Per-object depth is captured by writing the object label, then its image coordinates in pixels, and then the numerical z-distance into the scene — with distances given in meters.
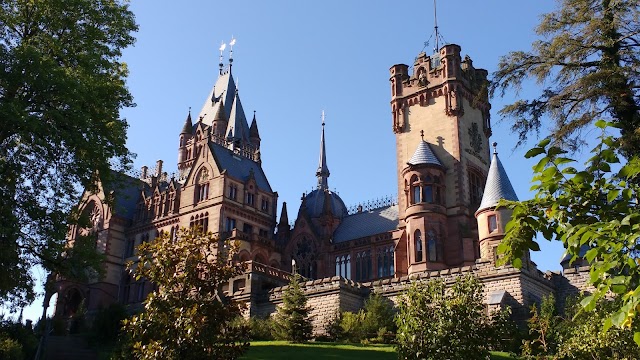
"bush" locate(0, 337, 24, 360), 29.50
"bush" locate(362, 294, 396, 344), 32.97
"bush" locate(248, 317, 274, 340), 35.47
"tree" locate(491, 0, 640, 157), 17.70
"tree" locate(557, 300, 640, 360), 20.19
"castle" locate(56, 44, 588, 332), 38.34
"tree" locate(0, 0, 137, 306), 23.83
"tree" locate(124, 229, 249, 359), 17.41
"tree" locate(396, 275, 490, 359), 18.95
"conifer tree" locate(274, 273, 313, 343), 33.41
